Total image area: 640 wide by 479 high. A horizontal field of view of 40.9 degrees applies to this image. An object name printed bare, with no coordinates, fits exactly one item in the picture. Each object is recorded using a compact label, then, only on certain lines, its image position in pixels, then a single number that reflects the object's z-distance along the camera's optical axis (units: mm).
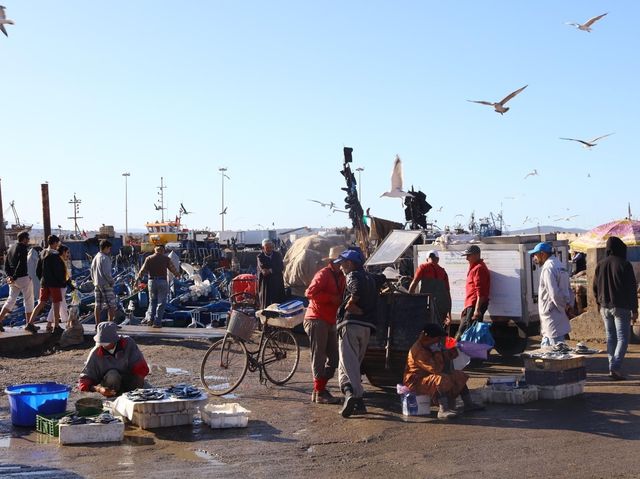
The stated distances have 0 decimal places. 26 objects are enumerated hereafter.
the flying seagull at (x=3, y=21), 12948
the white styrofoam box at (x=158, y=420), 8211
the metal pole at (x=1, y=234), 31769
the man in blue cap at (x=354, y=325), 8875
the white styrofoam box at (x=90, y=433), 7648
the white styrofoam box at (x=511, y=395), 9289
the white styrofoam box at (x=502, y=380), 9734
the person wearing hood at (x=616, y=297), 10367
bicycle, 10570
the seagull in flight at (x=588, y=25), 17188
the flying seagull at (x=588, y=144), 19609
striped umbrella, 27734
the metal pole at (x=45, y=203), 32156
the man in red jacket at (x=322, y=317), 9641
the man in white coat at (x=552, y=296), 10422
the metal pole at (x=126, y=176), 101081
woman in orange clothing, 8695
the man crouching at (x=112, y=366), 8844
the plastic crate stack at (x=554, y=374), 9461
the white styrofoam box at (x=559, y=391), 9461
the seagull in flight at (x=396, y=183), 18000
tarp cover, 15859
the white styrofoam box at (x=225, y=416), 8250
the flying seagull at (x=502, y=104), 19016
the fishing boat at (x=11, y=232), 67138
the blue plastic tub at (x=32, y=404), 8492
